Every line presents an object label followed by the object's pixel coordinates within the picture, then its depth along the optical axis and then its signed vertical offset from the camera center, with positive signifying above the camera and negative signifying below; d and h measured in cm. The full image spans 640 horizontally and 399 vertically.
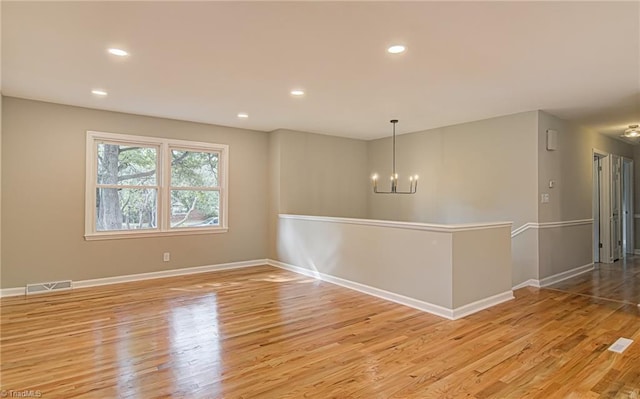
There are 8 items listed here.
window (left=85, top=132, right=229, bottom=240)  508 +29
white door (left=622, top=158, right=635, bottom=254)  773 -8
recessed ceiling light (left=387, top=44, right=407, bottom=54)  288 +130
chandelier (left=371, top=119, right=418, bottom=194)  652 +43
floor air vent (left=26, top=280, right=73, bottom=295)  456 -108
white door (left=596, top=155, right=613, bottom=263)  671 -6
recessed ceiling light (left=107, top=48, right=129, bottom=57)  300 +133
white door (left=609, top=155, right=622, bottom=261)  693 -7
